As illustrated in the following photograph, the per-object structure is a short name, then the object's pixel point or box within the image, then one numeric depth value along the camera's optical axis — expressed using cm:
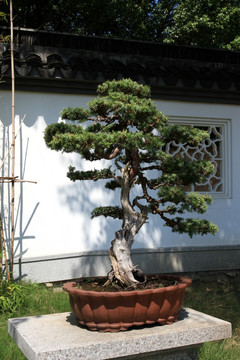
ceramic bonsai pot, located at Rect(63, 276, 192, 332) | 269
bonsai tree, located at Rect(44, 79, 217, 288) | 288
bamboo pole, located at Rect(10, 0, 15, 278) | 494
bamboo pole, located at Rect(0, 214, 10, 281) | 493
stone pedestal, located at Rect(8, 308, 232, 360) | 250
